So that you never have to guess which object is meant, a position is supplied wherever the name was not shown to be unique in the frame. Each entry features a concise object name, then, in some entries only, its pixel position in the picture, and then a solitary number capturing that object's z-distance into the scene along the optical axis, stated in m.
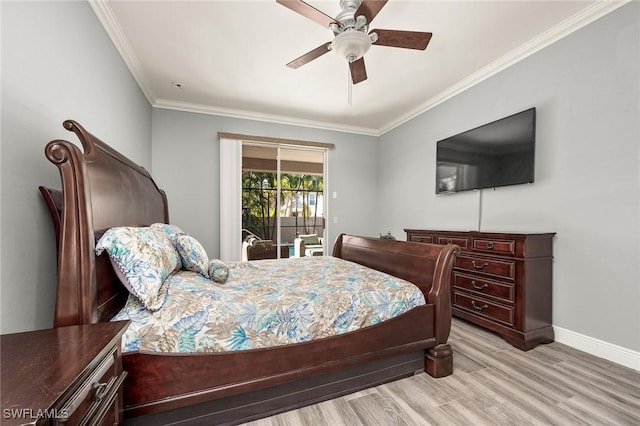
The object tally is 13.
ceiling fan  1.77
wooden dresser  2.28
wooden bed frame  1.09
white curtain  4.12
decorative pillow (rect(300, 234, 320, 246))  4.85
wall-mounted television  2.58
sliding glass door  4.45
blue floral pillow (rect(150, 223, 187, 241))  1.88
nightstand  0.55
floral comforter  1.23
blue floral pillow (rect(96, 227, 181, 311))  1.20
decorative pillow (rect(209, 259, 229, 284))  1.76
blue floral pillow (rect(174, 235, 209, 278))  1.77
